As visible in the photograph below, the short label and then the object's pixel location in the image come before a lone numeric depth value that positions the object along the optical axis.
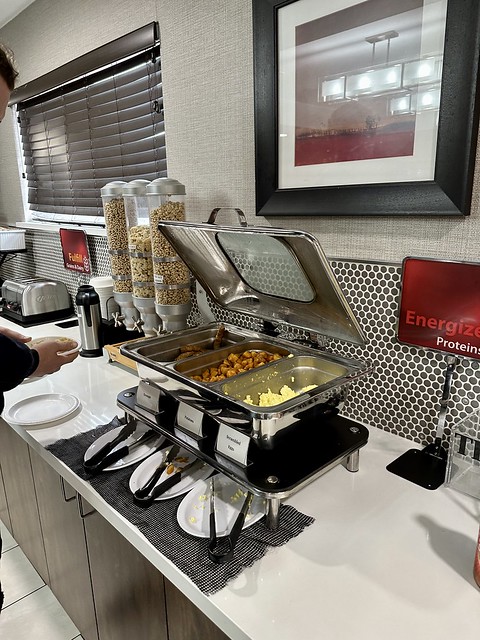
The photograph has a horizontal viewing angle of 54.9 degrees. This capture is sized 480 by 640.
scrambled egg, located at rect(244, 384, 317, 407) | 1.03
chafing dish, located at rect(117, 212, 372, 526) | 0.90
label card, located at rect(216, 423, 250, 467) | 0.89
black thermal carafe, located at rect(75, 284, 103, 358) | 1.86
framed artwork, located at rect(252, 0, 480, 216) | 0.94
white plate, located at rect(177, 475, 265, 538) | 0.88
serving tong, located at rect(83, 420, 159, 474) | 1.08
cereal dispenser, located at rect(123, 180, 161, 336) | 1.61
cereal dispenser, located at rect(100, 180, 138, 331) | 1.75
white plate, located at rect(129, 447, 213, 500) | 1.00
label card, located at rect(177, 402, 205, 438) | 0.99
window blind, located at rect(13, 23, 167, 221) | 2.05
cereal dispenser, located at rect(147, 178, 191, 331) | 1.50
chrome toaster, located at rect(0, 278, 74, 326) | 2.42
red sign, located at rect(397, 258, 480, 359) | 1.00
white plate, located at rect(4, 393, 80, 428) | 1.33
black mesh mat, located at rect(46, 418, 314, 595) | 0.79
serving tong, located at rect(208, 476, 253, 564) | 0.79
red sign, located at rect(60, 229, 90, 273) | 2.48
